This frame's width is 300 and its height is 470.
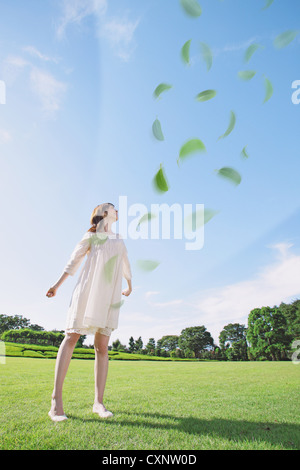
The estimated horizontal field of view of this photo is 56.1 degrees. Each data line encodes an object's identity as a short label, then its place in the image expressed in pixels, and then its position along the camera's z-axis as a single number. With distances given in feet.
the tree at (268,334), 150.20
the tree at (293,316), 157.69
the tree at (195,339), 226.17
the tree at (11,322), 196.14
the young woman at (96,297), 8.35
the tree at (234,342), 191.21
